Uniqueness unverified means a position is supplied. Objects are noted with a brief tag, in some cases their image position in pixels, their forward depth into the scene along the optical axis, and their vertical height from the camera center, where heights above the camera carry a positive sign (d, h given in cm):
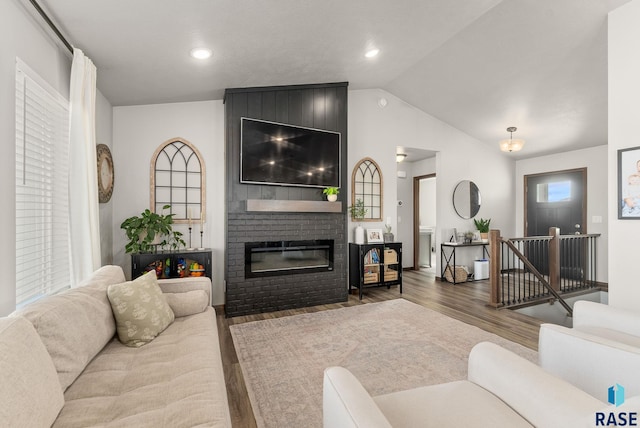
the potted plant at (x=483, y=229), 607 -30
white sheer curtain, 246 +32
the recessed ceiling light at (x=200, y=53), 284 +145
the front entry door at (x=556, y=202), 568 +21
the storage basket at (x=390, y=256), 493 -66
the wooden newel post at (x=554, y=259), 476 -69
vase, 483 -32
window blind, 202 +19
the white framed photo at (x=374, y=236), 489 -35
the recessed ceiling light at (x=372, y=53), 364 +184
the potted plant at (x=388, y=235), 509 -34
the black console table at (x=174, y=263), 344 -55
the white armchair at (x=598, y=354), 141 -69
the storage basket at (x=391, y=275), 492 -95
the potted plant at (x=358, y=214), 484 -1
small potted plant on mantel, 427 +28
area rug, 211 -119
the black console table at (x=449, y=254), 570 -73
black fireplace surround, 388 -11
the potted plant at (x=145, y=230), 344 -17
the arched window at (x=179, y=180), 394 +43
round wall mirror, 604 +27
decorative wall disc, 327 +44
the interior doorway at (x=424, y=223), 688 -22
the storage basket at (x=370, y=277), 476 -95
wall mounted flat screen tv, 393 +76
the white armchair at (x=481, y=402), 105 -69
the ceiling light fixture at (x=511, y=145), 489 +105
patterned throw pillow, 192 -60
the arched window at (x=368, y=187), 512 +43
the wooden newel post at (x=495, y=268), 412 -70
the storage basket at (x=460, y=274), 566 -107
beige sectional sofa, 107 -74
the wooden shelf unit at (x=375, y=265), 471 -77
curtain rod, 193 +125
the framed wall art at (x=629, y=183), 257 +24
